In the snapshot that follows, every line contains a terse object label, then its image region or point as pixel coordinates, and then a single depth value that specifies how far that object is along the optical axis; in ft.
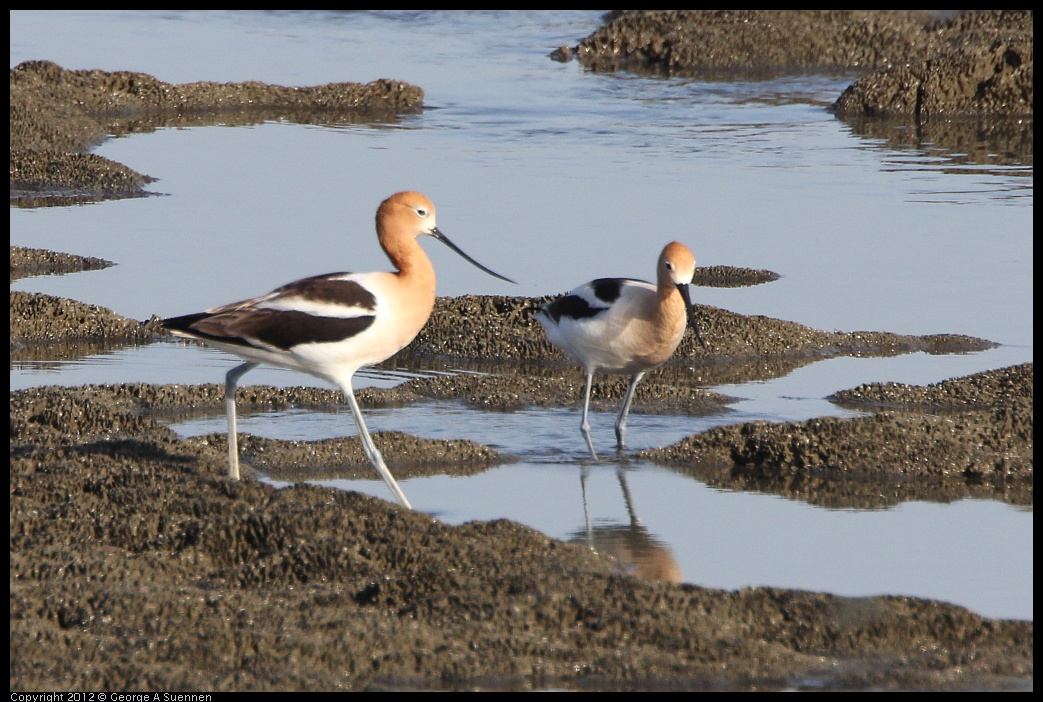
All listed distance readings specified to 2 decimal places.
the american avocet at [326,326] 51.75
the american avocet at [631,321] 65.98
